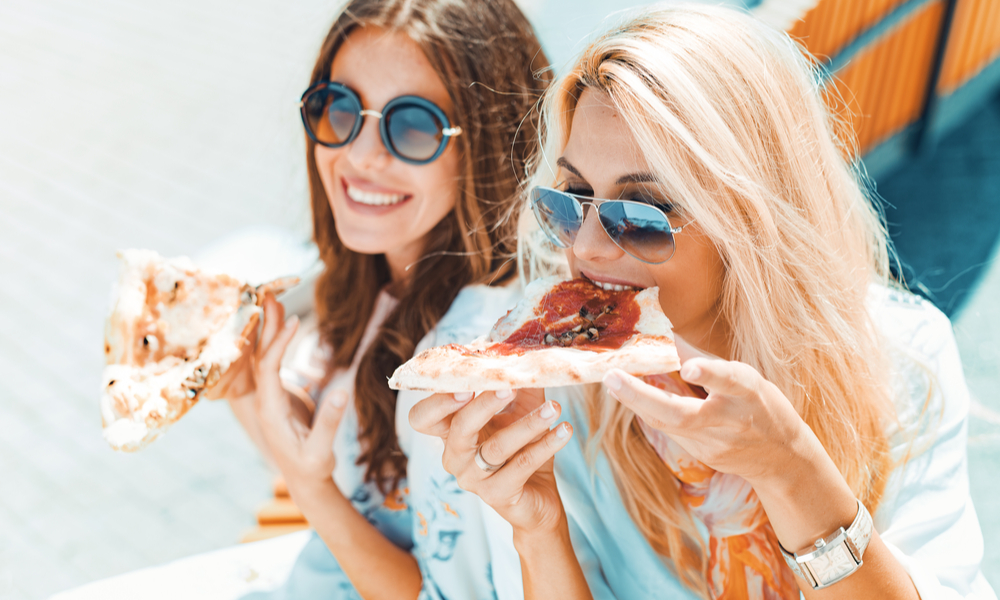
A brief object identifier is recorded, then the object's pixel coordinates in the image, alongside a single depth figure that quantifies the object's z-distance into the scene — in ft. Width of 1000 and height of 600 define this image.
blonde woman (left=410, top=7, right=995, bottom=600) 5.48
